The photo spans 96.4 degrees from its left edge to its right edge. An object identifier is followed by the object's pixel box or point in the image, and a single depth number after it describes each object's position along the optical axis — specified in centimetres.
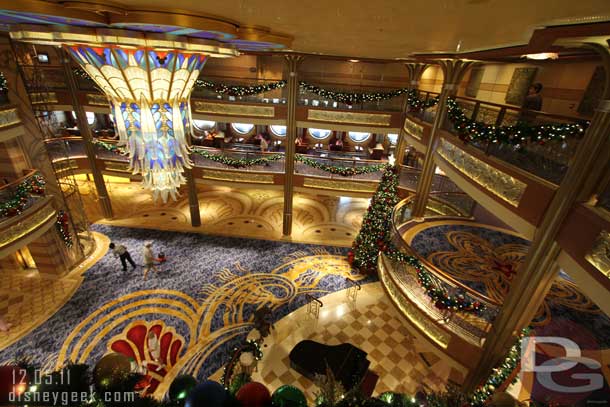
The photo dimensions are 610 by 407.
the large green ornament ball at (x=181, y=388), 240
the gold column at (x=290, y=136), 1012
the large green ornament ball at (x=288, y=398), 231
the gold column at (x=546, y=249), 344
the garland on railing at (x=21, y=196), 712
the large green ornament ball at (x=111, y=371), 226
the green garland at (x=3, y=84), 717
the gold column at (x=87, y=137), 1055
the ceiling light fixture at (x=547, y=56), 677
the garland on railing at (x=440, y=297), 506
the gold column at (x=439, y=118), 723
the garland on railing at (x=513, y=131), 388
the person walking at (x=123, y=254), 975
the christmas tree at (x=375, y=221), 930
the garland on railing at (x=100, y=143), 1131
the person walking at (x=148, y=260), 990
